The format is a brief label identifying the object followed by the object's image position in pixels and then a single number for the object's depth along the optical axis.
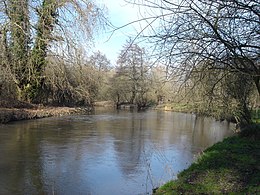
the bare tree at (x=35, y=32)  11.76
